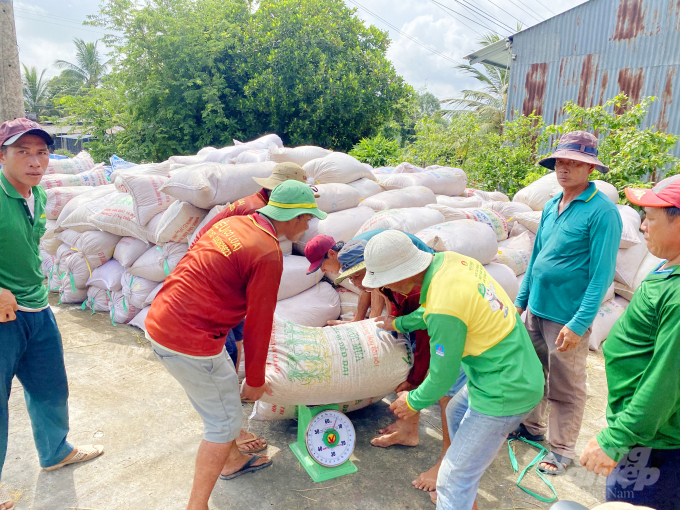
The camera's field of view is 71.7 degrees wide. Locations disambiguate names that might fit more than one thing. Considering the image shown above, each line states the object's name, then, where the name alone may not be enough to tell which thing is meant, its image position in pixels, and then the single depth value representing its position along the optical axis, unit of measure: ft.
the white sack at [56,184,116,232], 15.07
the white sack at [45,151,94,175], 20.76
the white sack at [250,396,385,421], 8.77
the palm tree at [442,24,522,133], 57.00
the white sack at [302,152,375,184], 14.73
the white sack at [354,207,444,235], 11.42
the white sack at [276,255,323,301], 11.37
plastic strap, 7.77
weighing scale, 7.95
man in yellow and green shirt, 5.49
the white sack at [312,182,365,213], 13.19
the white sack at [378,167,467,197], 16.25
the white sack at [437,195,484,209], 15.23
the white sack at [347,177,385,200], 14.79
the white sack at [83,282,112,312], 15.06
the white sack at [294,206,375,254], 12.07
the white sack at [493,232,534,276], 12.64
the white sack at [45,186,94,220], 16.24
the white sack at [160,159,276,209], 11.94
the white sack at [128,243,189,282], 12.93
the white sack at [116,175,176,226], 13.29
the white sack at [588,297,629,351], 12.98
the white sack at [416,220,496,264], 10.57
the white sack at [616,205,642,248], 13.25
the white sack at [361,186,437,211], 13.79
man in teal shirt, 7.78
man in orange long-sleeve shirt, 6.34
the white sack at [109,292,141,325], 14.10
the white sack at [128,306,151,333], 13.60
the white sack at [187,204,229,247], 12.14
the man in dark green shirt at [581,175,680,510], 4.31
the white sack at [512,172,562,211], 15.50
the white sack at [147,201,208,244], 12.39
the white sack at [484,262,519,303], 11.31
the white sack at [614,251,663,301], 13.50
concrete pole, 14.99
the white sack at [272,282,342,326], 11.07
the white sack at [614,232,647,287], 13.55
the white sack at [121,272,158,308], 13.61
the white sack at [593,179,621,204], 13.67
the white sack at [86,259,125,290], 14.30
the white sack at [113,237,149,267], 13.77
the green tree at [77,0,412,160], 32.22
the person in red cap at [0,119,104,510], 6.98
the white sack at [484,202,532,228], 14.90
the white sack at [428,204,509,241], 13.01
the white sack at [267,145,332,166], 15.29
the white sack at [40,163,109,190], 18.51
